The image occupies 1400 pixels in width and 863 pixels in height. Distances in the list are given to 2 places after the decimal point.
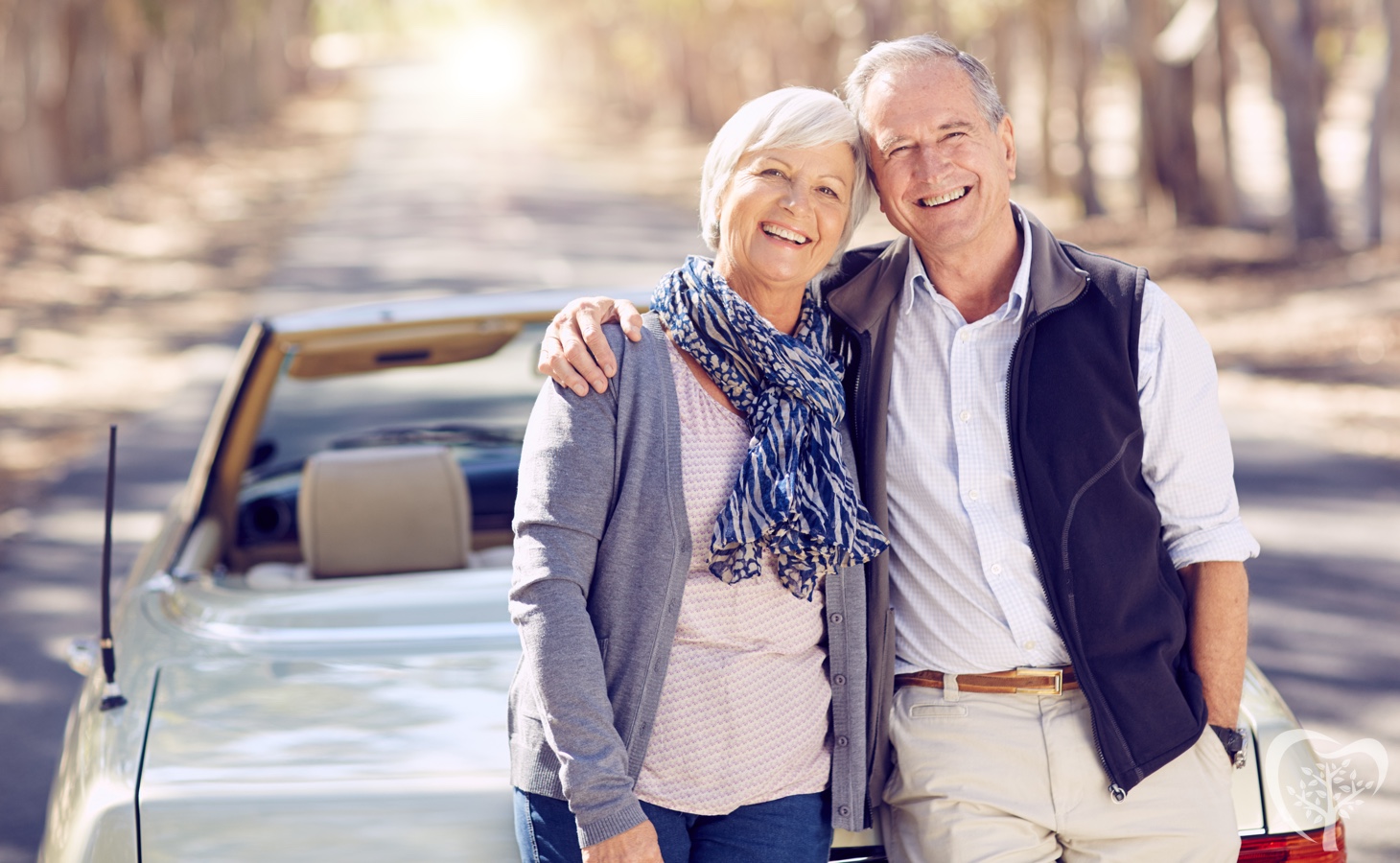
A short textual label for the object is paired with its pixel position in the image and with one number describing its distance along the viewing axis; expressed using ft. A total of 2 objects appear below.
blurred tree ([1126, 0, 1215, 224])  60.80
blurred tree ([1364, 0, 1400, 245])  46.96
